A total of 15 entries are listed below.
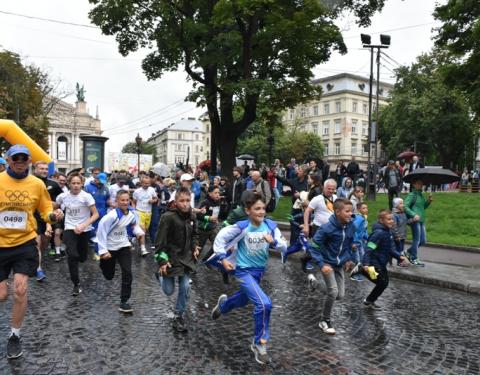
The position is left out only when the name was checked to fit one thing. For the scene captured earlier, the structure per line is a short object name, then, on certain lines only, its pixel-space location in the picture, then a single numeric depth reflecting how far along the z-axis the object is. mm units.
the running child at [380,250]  6754
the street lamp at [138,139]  35681
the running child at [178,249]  5473
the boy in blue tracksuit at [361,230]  9078
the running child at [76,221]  7105
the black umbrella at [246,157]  29000
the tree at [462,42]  15052
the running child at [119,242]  6164
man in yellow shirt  4613
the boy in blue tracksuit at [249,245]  4844
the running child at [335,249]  5656
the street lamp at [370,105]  19906
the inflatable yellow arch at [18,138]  10117
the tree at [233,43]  18641
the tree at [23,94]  33375
